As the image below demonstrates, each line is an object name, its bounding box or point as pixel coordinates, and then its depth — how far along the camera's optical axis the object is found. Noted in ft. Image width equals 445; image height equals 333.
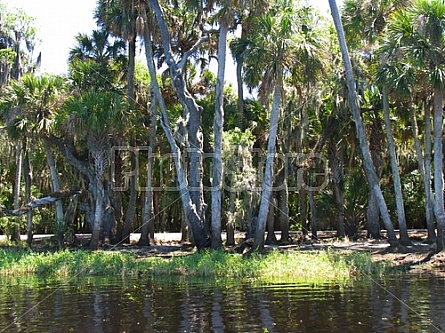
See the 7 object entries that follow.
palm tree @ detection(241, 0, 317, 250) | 72.64
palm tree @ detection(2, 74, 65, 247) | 84.43
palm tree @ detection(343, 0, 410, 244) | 78.07
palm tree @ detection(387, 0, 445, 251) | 65.82
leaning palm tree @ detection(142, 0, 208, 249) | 79.92
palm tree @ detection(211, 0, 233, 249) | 77.66
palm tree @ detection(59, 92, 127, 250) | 80.18
